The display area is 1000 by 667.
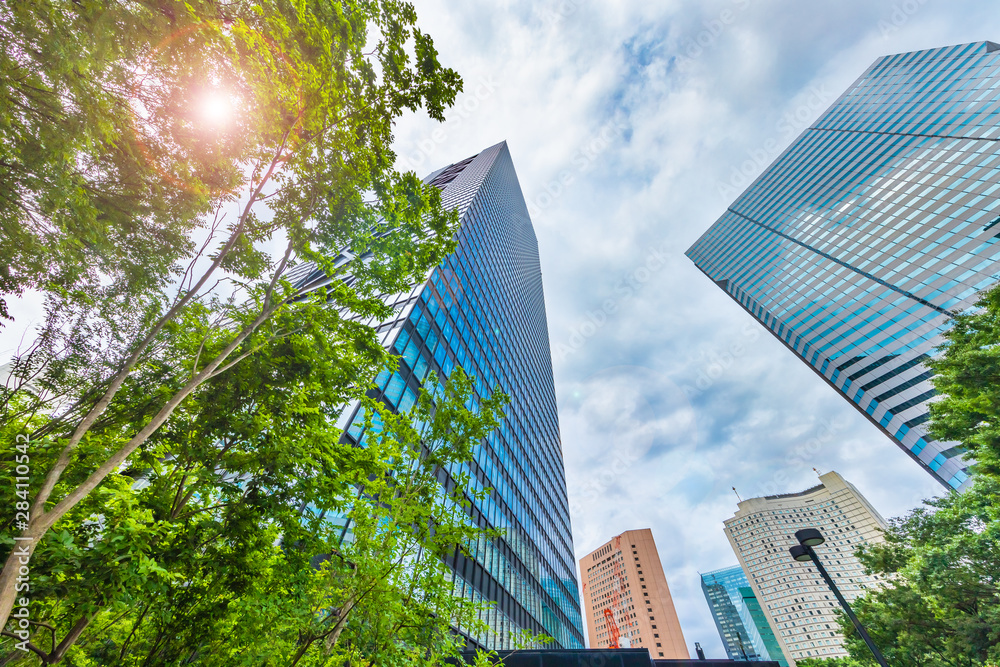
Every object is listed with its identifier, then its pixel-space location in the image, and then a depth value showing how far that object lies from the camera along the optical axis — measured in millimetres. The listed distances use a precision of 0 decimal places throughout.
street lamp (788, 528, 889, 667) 9711
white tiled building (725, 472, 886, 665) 99000
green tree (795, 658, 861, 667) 20666
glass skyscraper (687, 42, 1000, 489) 41594
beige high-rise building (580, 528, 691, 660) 88125
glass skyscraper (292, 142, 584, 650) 20734
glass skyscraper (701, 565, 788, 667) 114000
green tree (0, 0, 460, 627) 5055
